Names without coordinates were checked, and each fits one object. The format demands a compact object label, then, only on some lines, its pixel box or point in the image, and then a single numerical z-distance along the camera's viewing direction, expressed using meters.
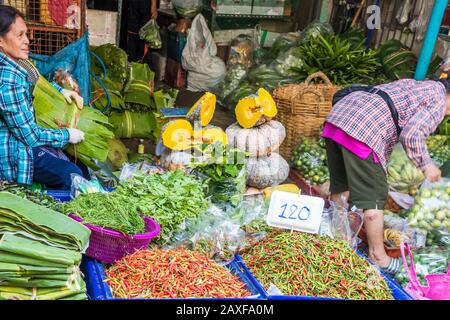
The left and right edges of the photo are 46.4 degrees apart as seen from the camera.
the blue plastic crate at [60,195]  3.06
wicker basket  5.07
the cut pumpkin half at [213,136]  3.99
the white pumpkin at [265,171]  4.21
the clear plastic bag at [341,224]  3.15
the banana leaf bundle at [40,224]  2.09
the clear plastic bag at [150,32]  7.93
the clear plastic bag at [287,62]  6.46
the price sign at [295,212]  2.93
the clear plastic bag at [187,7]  7.95
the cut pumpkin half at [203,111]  4.12
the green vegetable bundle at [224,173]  3.45
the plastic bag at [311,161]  4.71
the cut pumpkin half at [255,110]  4.19
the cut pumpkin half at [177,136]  3.92
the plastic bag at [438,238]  3.51
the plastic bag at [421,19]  6.21
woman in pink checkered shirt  3.35
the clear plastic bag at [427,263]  3.22
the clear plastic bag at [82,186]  2.93
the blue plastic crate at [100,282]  2.34
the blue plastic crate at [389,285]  2.50
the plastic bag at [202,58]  7.75
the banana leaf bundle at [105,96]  5.18
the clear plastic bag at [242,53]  7.59
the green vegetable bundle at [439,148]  4.67
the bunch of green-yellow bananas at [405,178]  4.40
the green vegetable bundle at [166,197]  2.80
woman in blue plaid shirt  3.05
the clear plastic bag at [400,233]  3.56
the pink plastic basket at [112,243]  2.46
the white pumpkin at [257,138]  4.19
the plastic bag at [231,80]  7.28
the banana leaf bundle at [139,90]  5.37
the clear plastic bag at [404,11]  6.54
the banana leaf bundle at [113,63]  5.58
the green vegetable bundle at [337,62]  5.78
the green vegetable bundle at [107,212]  2.48
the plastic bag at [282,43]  7.03
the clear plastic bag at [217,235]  2.83
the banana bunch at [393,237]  3.62
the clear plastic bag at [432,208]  3.60
